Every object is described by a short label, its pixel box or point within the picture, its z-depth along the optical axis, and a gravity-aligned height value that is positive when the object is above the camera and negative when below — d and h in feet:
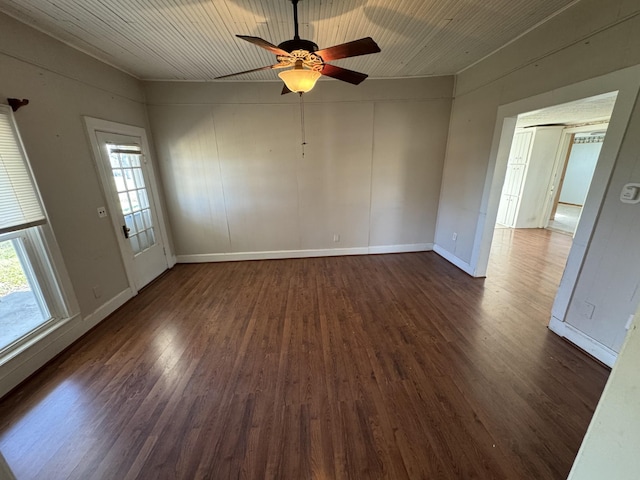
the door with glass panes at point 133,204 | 9.46 -1.21
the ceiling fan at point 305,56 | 5.47 +2.63
